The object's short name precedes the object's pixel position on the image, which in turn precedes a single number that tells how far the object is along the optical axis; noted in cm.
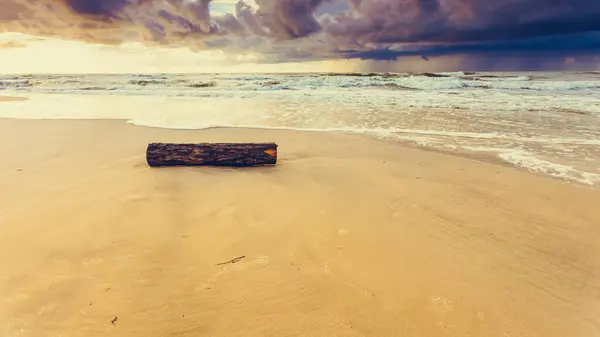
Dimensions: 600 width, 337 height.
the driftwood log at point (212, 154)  494
